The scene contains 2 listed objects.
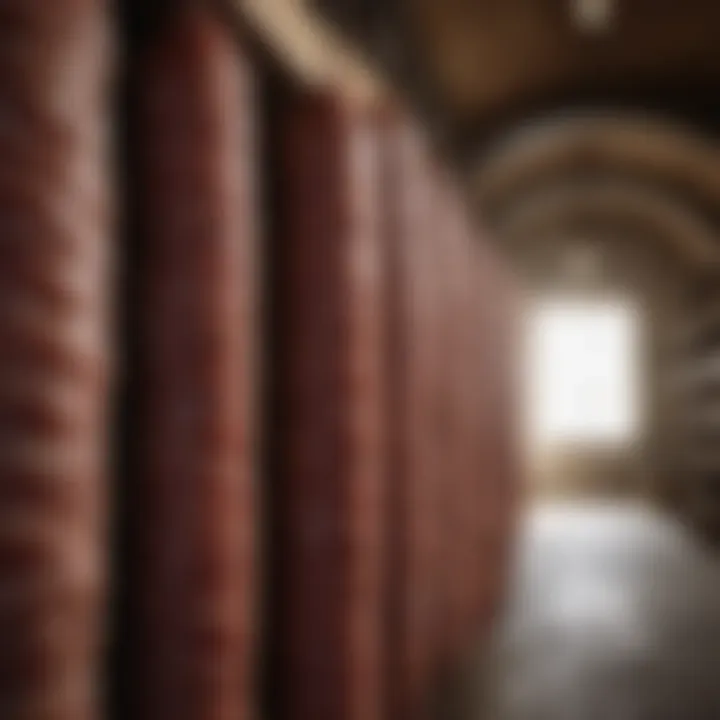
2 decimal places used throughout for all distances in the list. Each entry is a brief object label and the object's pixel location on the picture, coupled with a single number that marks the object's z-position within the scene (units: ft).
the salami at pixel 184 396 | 5.57
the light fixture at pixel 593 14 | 20.45
